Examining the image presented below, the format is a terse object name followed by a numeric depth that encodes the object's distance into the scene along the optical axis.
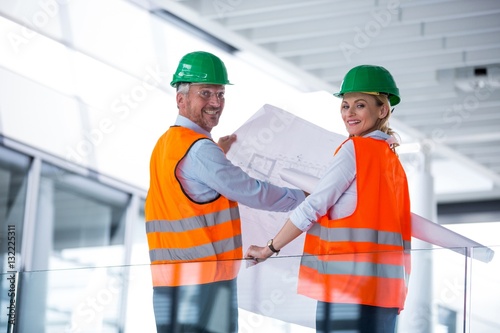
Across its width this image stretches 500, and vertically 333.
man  4.37
